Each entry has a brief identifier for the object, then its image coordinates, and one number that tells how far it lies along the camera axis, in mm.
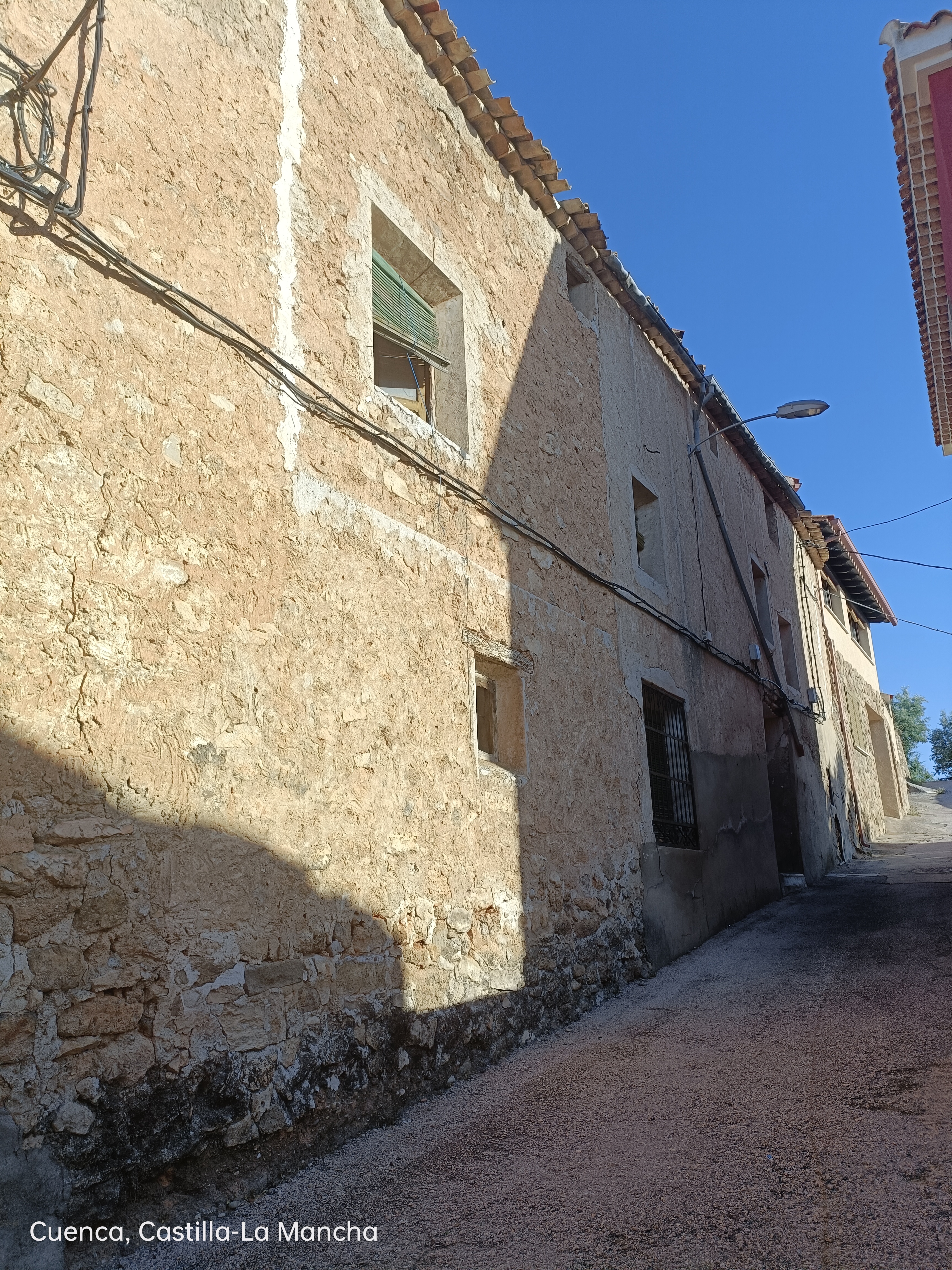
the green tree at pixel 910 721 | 33594
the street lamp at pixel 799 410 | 9664
